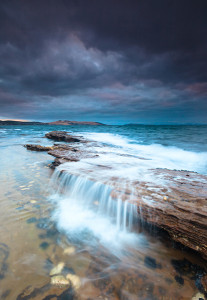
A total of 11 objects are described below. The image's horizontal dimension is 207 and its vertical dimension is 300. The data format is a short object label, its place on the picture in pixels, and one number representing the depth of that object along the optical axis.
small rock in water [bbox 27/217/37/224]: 3.16
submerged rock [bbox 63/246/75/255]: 2.50
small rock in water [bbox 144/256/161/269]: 2.30
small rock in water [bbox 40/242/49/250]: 2.55
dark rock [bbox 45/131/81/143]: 16.75
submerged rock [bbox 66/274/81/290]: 1.98
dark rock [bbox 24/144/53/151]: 11.26
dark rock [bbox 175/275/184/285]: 2.03
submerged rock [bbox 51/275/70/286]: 1.99
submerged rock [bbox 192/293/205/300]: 1.82
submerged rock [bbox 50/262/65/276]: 2.12
